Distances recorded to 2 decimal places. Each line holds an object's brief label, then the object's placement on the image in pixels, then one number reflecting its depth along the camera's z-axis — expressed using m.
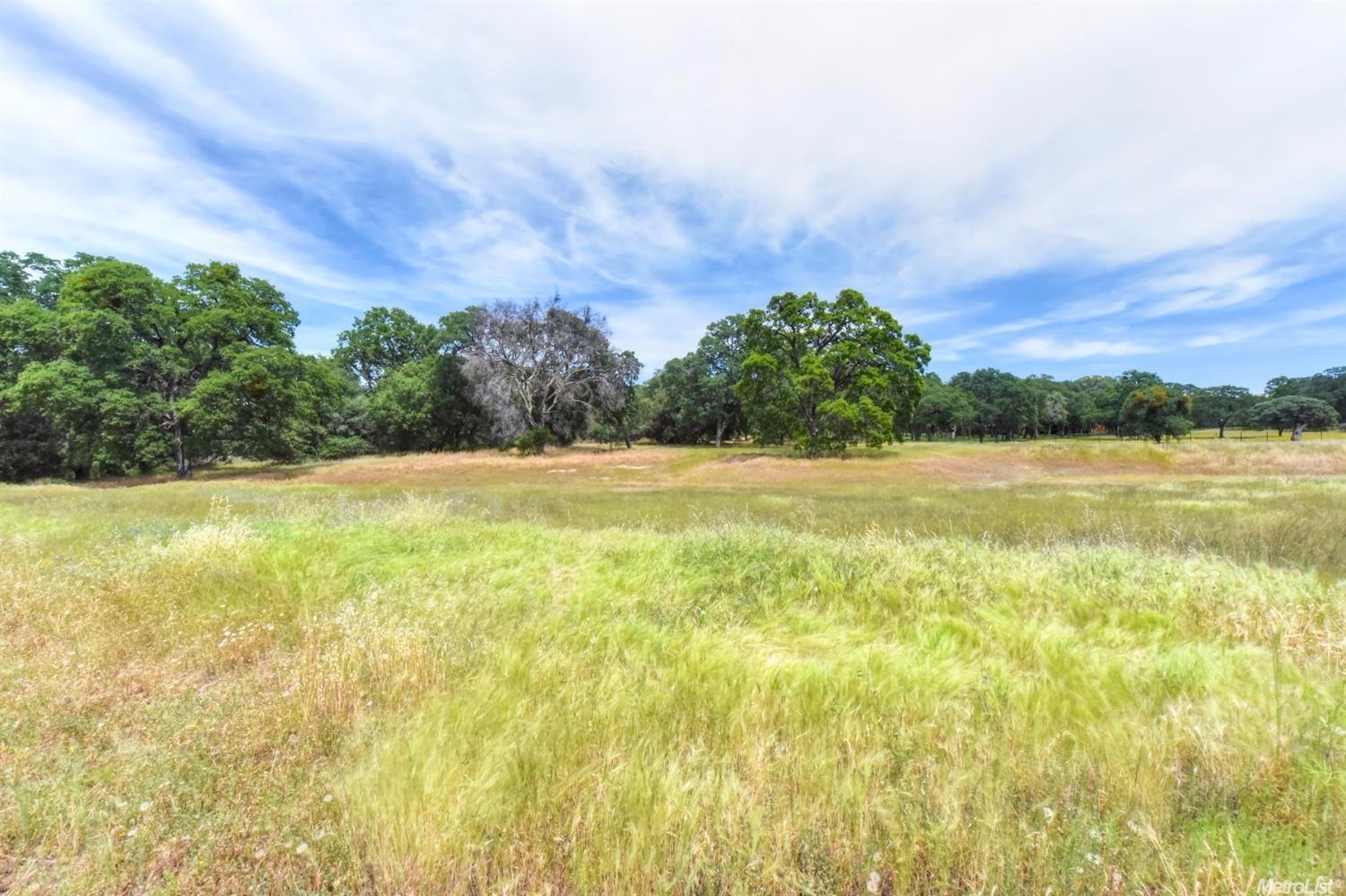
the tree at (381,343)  70.38
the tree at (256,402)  32.09
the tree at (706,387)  70.25
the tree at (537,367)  50.09
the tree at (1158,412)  77.25
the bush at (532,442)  48.81
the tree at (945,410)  99.94
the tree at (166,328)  30.47
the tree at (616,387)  54.59
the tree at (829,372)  41.25
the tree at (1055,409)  108.90
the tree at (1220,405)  110.00
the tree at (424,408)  57.12
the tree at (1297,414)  79.50
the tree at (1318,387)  103.62
